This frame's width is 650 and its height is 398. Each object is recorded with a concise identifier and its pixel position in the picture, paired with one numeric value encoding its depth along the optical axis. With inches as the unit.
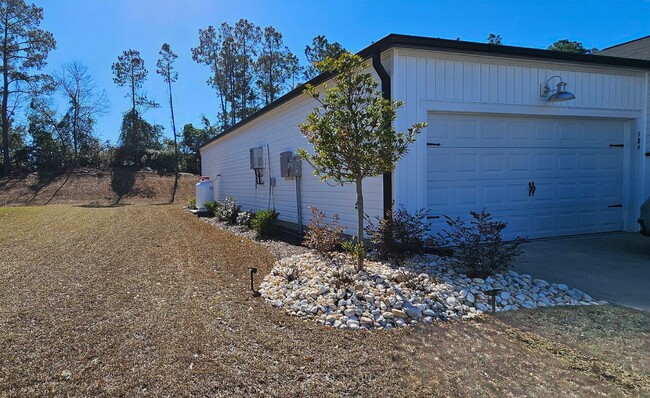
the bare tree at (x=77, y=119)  1051.9
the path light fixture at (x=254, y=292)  162.7
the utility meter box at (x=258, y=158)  412.8
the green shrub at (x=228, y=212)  450.3
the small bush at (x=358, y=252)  172.7
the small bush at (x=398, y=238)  190.5
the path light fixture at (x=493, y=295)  140.3
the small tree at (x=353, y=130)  167.0
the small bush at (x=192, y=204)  650.7
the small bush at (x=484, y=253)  166.2
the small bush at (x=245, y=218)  394.3
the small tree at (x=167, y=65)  1101.1
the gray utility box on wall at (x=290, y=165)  328.5
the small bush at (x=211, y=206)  532.3
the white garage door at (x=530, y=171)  236.1
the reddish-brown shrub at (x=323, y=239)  210.5
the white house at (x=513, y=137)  219.0
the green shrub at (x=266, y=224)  322.3
